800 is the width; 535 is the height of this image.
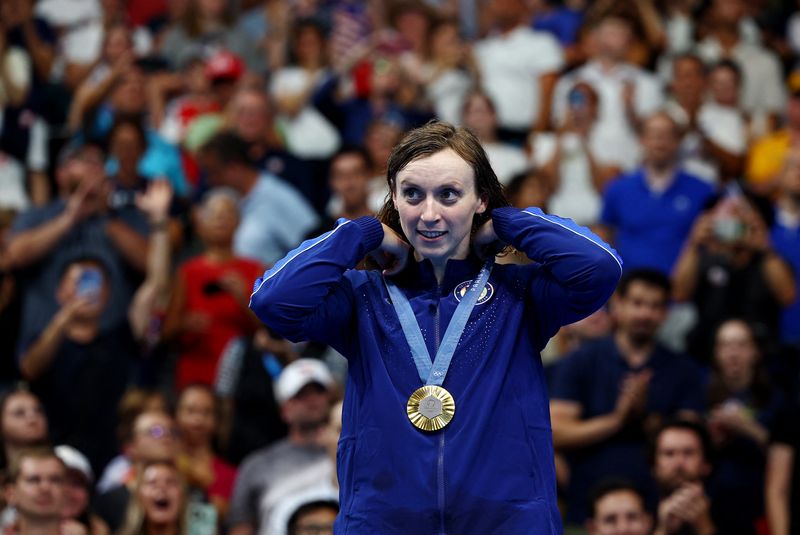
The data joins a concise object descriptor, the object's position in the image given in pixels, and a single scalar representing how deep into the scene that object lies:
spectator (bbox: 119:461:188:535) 15.00
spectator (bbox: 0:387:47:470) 16.48
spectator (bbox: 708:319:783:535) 15.33
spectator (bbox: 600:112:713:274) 20.05
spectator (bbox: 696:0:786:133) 24.67
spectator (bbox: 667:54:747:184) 22.11
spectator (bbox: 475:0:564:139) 24.64
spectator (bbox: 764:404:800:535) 15.11
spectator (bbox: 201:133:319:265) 20.28
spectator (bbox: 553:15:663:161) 22.53
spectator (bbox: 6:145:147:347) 18.73
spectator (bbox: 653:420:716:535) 14.98
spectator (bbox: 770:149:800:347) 18.59
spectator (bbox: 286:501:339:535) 14.05
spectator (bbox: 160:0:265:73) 26.75
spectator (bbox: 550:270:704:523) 15.90
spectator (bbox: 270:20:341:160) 23.77
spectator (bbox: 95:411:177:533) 15.47
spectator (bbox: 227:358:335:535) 15.76
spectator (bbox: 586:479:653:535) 13.95
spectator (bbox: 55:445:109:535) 15.00
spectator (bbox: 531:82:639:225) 21.42
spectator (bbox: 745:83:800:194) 21.37
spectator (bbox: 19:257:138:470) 17.59
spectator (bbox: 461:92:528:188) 22.02
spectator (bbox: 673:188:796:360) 18.44
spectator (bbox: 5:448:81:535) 14.34
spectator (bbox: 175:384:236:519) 16.78
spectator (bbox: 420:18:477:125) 24.44
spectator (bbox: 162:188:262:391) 18.50
